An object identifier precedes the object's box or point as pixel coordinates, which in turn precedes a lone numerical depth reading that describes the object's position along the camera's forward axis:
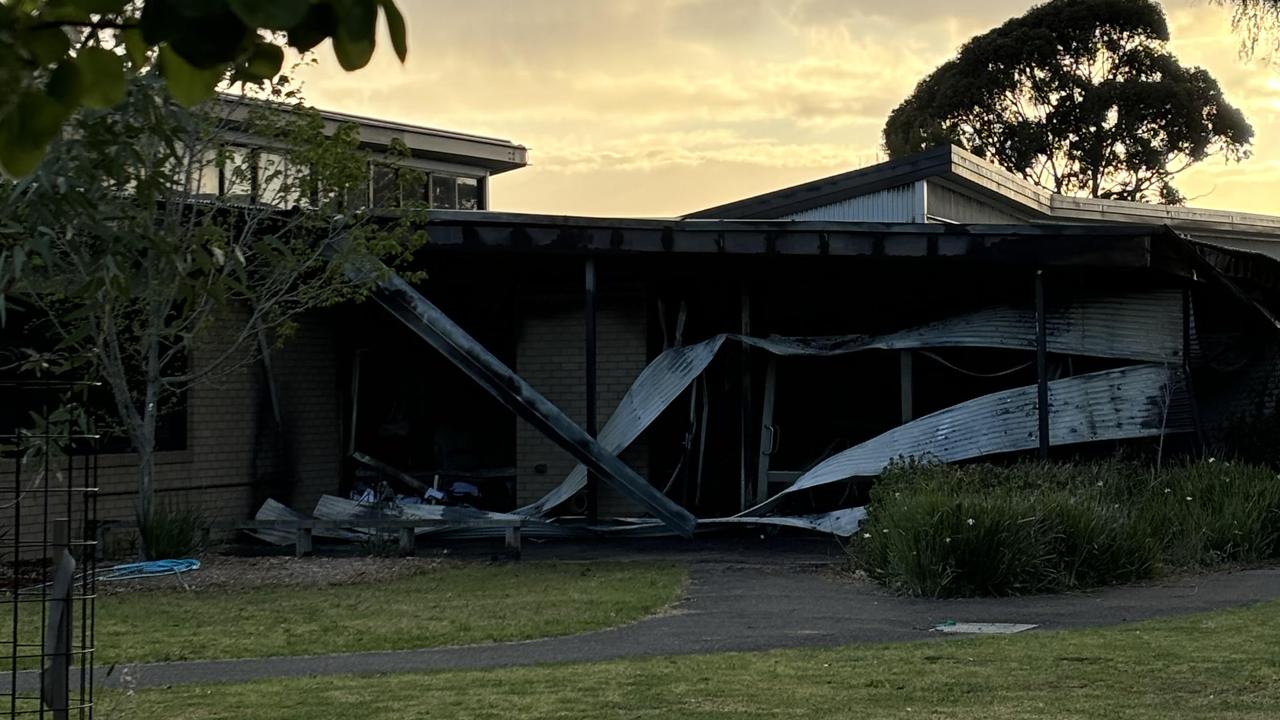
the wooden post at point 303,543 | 14.06
